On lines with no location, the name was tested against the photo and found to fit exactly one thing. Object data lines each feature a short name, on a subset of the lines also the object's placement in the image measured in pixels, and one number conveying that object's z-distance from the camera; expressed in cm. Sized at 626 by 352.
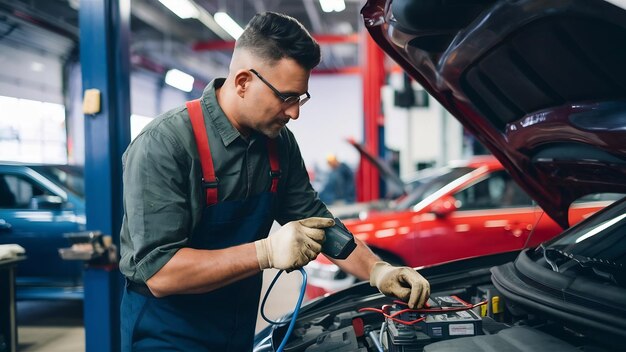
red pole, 829
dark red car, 120
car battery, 133
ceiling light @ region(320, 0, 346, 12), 902
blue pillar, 231
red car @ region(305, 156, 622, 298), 390
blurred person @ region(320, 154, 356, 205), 1201
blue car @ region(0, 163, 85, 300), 389
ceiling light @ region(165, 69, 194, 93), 1224
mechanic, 137
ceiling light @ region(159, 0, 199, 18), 864
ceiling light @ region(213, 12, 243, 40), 942
